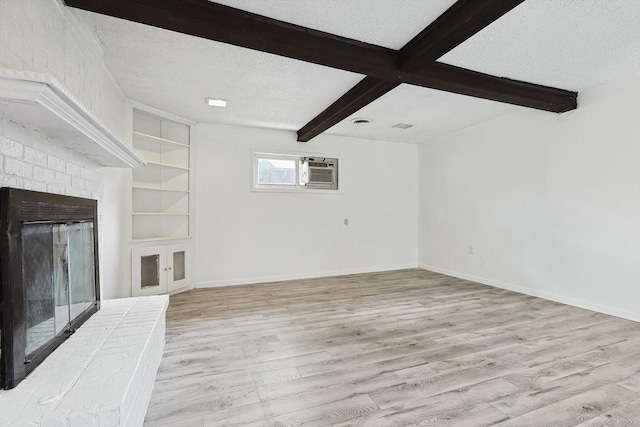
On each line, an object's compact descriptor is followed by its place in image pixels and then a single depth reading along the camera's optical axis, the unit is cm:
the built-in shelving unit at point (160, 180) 374
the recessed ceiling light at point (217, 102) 346
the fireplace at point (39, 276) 115
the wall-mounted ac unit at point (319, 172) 498
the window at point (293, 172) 472
